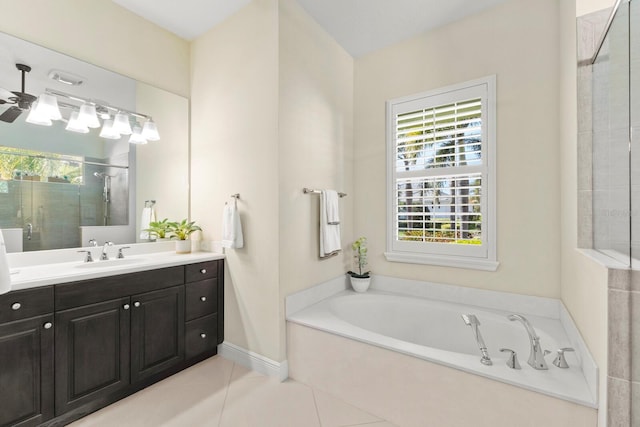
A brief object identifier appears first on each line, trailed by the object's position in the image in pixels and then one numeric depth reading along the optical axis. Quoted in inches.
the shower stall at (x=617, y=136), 45.0
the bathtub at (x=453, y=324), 53.0
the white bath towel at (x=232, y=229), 84.9
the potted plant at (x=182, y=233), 96.8
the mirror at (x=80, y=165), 70.9
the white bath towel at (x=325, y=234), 93.0
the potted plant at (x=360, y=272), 104.0
